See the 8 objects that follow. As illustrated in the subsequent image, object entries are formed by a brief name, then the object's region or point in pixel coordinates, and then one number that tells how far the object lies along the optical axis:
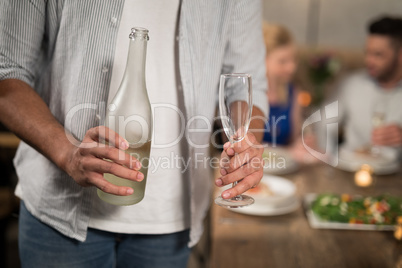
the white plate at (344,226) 1.15
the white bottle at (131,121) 0.58
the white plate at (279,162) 1.66
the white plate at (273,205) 1.21
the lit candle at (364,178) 1.55
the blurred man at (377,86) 2.52
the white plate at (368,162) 1.73
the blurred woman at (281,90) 2.40
